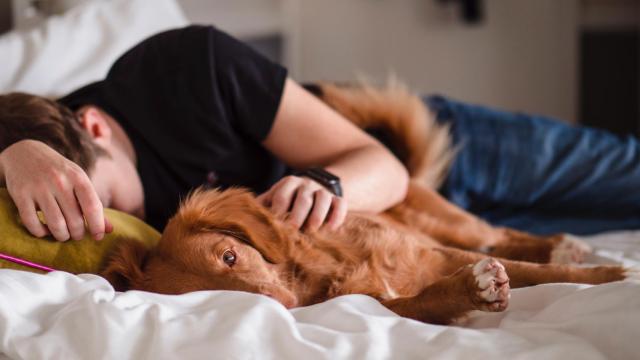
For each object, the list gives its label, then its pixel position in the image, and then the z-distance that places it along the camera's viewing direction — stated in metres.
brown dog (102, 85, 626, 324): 0.91
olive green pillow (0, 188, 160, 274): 0.95
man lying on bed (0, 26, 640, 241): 1.11
